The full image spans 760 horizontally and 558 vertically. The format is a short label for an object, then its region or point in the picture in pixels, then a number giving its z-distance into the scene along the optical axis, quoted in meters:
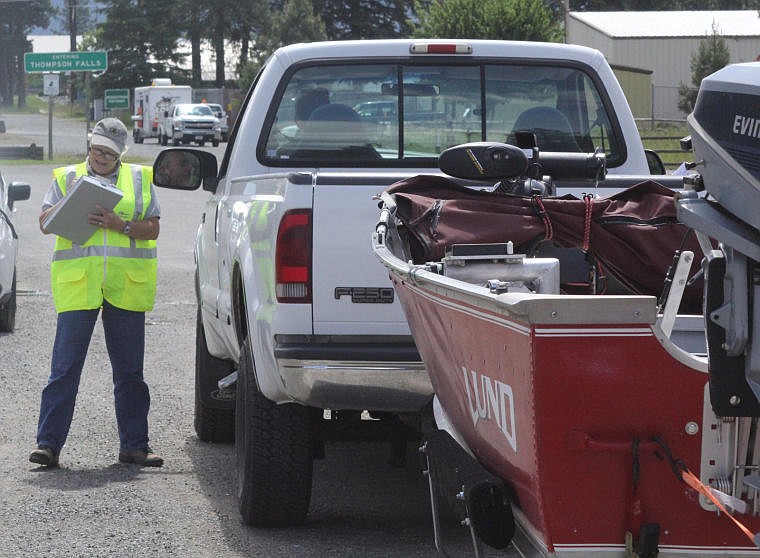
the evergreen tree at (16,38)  121.81
